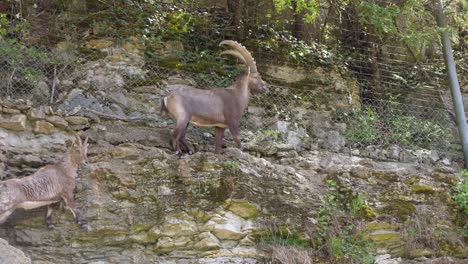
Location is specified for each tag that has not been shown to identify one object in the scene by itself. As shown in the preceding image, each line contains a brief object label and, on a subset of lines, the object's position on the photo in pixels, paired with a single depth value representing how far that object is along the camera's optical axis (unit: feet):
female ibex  18.95
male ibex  24.17
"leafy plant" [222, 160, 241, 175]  22.54
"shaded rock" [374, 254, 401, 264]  22.52
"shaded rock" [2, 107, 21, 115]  22.89
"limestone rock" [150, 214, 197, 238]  20.63
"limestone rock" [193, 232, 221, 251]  20.80
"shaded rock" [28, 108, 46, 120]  23.11
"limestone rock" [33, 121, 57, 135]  23.02
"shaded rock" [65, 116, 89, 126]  24.22
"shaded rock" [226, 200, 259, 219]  21.86
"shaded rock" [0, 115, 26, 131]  22.50
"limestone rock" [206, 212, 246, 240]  21.24
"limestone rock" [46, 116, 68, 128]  23.39
